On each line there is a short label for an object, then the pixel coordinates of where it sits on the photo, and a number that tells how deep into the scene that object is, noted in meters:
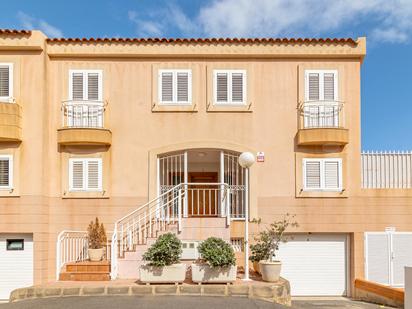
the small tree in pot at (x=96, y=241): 13.59
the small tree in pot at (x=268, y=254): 11.74
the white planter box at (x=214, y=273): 11.39
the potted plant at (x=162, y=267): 11.38
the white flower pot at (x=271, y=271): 11.73
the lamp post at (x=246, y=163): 11.95
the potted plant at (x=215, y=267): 11.32
